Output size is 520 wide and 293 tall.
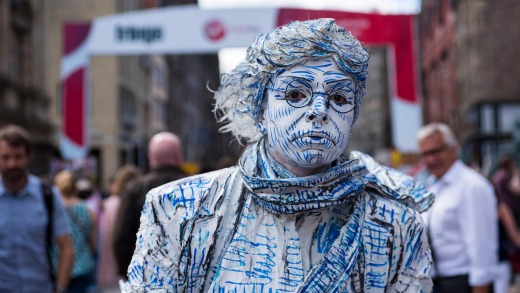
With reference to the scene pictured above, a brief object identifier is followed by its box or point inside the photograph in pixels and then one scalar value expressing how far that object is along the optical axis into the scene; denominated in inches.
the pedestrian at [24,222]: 191.8
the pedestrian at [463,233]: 197.8
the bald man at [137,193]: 226.8
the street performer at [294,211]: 81.7
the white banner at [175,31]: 418.0
